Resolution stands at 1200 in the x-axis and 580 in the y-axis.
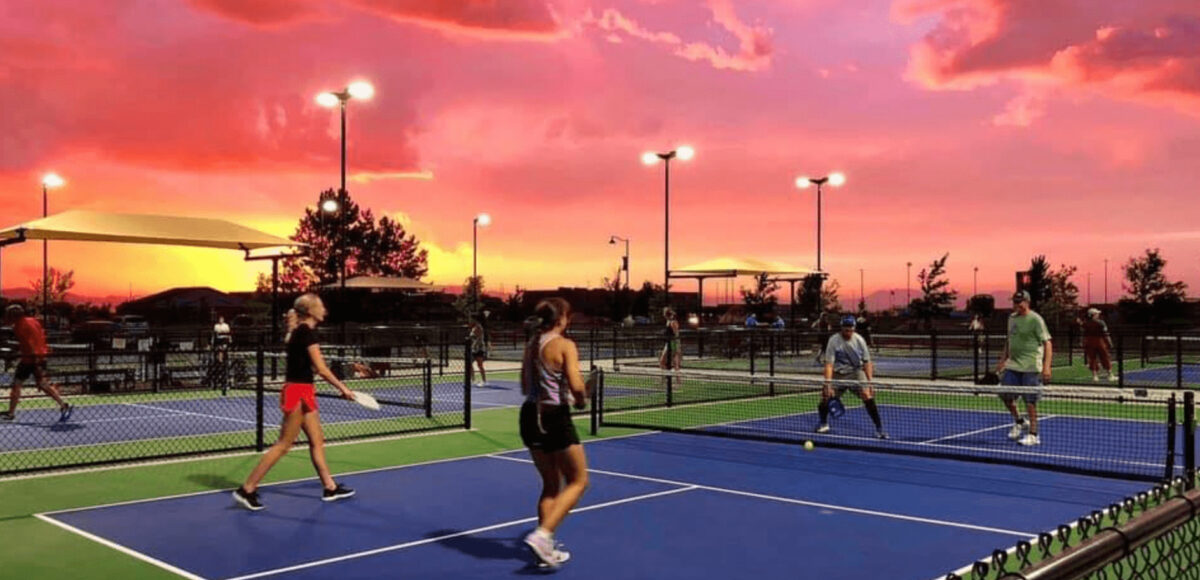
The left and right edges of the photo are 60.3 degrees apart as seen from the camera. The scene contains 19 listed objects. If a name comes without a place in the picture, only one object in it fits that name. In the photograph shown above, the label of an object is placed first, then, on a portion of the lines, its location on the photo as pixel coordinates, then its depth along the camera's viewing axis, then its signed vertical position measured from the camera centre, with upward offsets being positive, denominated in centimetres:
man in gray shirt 1377 -59
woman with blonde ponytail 912 -72
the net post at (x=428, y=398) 1584 -128
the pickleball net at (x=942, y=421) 1130 -156
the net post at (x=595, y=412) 1420 -132
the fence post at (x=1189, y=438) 905 -103
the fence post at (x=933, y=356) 2135 -83
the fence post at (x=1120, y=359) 2098 -78
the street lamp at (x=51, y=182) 3291 +430
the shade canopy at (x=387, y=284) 3166 +101
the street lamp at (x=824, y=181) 3781 +510
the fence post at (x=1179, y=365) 2073 -88
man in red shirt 1514 -46
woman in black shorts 711 -65
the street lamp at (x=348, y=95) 2009 +449
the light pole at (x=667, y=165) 3155 +495
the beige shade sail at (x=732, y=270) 3347 +159
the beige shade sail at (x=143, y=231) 1666 +141
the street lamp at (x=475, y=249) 6034 +399
